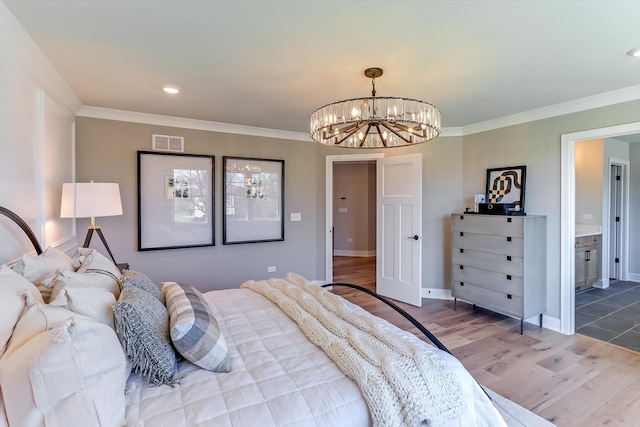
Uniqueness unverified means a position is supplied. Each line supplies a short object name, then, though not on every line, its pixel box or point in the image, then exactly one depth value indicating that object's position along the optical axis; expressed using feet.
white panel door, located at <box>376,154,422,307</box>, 14.15
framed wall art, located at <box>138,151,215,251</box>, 12.51
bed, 3.16
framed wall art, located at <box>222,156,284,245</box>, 14.15
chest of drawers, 11.29
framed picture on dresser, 12.46
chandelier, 7.35
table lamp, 8.55
